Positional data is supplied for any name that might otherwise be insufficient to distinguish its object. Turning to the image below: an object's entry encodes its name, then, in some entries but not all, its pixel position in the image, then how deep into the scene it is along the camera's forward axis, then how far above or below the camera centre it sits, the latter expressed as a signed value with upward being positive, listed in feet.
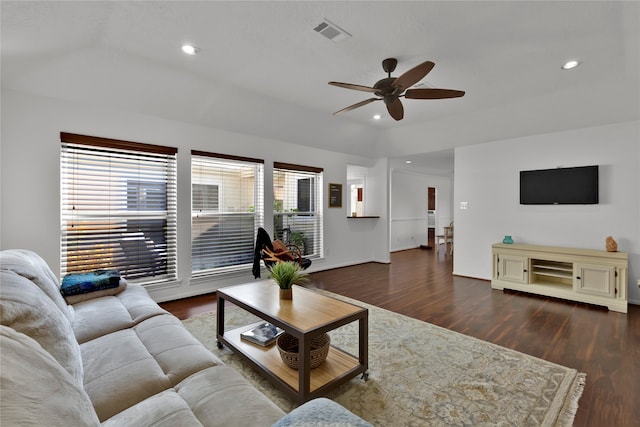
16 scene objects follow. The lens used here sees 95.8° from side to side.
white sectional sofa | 2.44 -2.55
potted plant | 7.82 -1.77
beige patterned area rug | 5.79 -4.04
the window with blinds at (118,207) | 10.72 +0.17
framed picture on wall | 19.27 +1.10
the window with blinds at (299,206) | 16.92 +0.34
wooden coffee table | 5.95 -2.85
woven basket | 6.59 -3.23
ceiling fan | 8.63 +3.88
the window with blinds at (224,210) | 13.83 +0.08
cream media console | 11.74 -2.79
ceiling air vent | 7.92 +5.13
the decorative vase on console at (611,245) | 12.45 -1.44
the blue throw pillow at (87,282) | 8.07 -2.07
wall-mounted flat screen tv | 13.29 +1.24
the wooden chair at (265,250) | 14.11 -1.93
